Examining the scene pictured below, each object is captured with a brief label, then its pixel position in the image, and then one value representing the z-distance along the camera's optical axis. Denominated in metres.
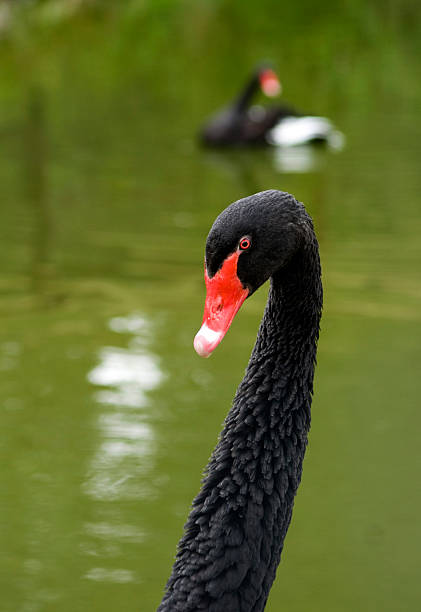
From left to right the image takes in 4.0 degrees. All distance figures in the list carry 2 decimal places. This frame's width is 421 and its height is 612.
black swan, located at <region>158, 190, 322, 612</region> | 4.18
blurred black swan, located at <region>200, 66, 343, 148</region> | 11.50
